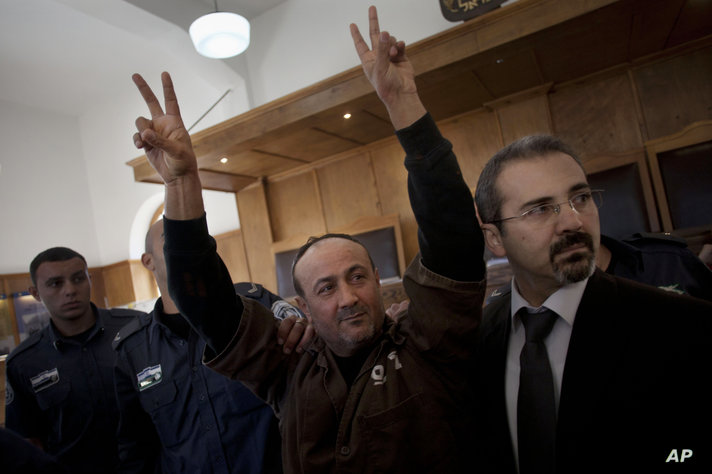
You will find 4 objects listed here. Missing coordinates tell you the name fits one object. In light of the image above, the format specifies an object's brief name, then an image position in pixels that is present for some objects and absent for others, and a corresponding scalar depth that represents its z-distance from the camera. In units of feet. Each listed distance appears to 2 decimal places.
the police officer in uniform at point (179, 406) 5.13
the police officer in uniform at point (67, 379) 7.14
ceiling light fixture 15.14
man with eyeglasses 2.89
